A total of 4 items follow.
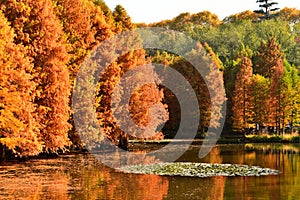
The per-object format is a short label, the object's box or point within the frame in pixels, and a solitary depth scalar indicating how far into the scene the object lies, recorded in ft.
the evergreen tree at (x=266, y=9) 490.49
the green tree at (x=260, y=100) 254.88
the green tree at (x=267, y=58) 305.94
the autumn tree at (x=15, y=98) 113.50
